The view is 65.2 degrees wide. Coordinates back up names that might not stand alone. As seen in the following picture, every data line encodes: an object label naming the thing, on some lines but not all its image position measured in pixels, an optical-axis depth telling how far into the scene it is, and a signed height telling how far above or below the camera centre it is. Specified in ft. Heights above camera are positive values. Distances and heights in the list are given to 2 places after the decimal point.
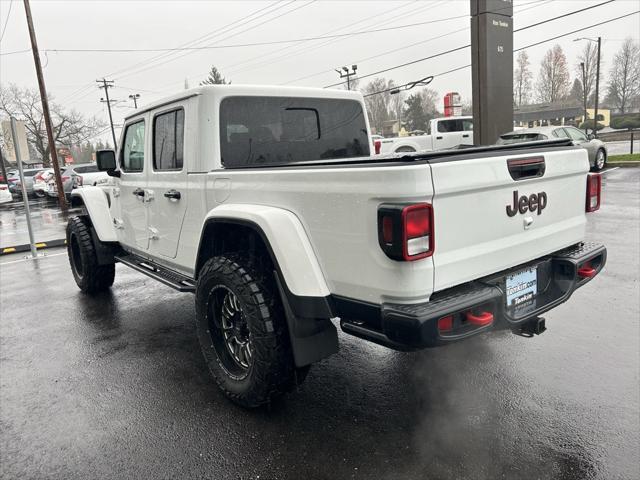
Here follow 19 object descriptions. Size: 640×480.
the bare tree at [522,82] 292.49 +29.42
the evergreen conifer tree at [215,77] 194.76 +30.27
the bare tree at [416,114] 232.53 +12.52
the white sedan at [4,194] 57.93 -2.75
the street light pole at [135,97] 198.70 +24.81
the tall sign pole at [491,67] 31.71 +4.39
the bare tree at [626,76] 226.99 +22.71
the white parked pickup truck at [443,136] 63.36 +0.33
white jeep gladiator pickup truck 7.66 -1.58
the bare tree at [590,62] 205.55 +27.23
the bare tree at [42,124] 147.43 +13.39
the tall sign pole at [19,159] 27.99 +0.55
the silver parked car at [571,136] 43.78 -0.45
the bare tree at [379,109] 271.55 +19.55
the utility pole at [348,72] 134.02 +19.89
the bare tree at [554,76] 255.09 +28.08
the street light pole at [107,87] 186.50 +27.73
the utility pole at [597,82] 120.65 +10.93
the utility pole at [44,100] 57.62 +7.77
